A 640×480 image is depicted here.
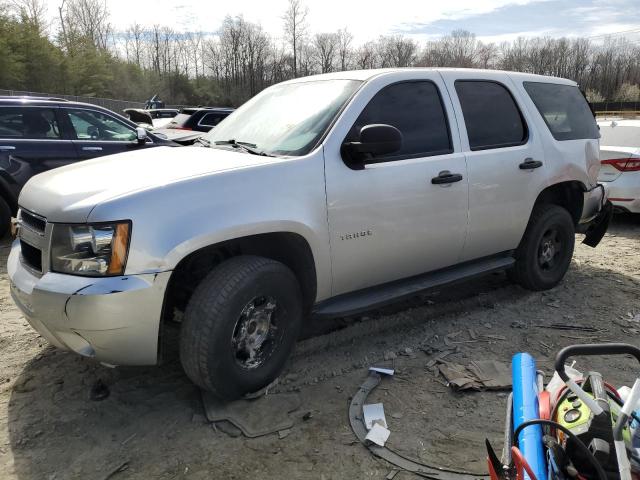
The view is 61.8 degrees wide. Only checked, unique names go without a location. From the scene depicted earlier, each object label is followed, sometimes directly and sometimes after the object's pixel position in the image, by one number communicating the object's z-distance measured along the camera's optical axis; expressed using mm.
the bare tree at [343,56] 74875
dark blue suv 6621
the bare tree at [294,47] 73375
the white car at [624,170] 7410
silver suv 2654
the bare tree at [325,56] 76625
